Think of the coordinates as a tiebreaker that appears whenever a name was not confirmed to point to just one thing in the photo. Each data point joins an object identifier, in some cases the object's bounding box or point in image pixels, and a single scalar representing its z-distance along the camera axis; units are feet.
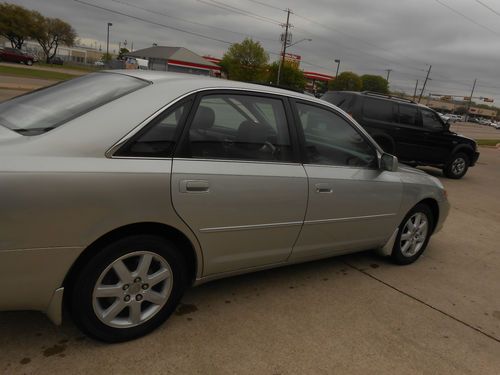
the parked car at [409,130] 33.01
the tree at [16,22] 225.15
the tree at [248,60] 214.90
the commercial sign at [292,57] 284.74
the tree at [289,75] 217.99
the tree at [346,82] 274.36
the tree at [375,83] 326.65
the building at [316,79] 285.43
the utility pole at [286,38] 171.20
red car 143.74
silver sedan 7.23
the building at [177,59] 226.79
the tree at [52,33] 242.33
